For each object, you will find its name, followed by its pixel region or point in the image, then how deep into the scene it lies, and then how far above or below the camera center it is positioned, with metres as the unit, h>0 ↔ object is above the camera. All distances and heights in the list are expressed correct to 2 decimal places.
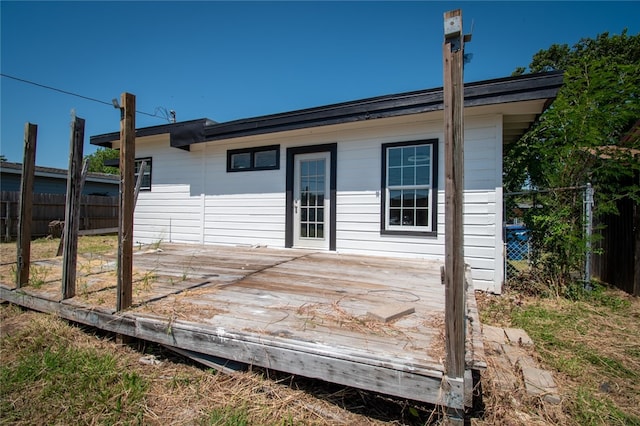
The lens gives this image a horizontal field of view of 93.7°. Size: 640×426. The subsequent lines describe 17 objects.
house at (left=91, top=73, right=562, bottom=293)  4.30 +0.85
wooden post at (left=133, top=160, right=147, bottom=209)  3.12 +0.47
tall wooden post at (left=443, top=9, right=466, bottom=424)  1.29 +0.19
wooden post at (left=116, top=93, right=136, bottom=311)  2.33 +0.12
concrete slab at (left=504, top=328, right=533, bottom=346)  2.54 -1.00
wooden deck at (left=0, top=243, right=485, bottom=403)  1.59 -0.71
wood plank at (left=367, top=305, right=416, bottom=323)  2.10 -0.67
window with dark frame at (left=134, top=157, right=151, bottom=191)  7.76 +1.06
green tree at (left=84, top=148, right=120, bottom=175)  38.20 +7.59
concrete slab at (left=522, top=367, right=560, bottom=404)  1.75 -1.00
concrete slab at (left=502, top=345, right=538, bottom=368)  2.15 -1.01
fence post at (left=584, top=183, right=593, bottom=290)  3.89 +0.02
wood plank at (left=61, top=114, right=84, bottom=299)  2.72 +0.06
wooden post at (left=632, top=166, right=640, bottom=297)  4.20 -0.38
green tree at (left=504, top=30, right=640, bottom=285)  3.96 +0.93
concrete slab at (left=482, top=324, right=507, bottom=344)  2.61 -1.01
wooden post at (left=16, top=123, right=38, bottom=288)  3.29 +0.11
